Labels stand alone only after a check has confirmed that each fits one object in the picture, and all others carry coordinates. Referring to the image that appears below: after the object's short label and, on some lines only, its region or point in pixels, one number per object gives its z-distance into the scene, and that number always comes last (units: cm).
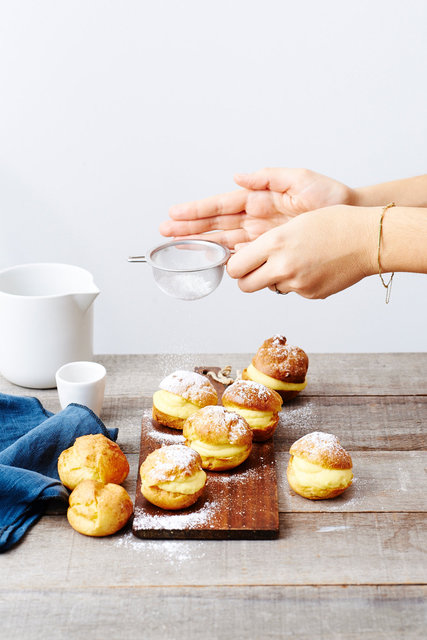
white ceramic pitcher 172
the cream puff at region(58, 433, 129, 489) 132
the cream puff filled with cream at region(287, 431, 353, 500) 132
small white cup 160
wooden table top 107
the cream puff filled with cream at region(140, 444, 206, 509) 127
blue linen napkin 128
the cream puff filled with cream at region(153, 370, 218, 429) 153
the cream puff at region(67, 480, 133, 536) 123
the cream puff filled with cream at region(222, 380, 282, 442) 148
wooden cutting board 124
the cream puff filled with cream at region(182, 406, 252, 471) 138
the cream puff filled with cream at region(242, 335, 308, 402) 167
